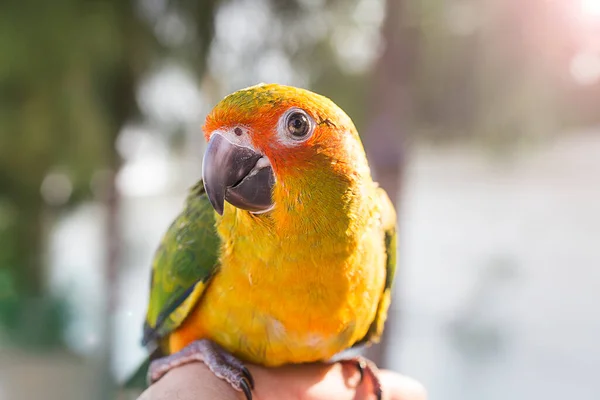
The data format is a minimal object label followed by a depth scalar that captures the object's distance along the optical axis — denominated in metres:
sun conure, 0.24
